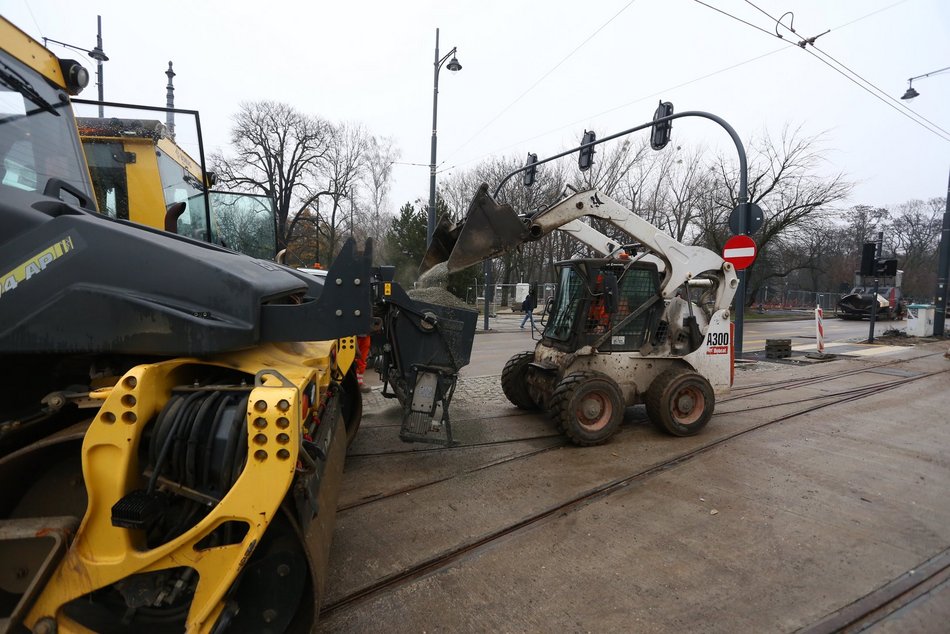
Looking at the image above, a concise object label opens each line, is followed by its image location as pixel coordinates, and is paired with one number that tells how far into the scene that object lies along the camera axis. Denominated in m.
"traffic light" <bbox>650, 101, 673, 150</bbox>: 10.81
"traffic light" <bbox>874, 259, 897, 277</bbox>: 15.27
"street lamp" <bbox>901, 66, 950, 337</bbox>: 17.66
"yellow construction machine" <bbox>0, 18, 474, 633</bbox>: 1.80
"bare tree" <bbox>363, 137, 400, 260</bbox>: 34.47
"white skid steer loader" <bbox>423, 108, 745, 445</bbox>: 5.59
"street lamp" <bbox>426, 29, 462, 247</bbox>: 14.77
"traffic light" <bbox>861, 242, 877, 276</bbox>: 15.50
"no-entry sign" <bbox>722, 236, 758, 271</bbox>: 9.23
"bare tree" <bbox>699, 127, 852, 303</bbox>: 27.70
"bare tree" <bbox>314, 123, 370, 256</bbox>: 32.91
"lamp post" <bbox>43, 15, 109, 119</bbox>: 13.09
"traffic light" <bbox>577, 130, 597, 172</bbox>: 12.88
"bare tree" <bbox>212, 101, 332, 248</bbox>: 29.98
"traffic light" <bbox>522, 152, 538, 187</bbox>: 13.85
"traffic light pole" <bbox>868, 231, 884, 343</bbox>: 15.35
